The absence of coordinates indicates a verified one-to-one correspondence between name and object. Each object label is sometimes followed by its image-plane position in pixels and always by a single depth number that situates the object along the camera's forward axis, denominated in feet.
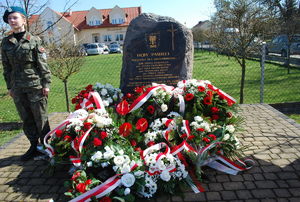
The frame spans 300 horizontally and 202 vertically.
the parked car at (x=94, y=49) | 93.97
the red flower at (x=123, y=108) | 12.85
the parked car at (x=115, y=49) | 100.32
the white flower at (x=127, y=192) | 8.91
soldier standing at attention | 11.39
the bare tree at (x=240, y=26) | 21.95
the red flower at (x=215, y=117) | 12.57
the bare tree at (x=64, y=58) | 22.74
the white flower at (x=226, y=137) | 11.03
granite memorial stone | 15.62
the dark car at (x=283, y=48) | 51.18
